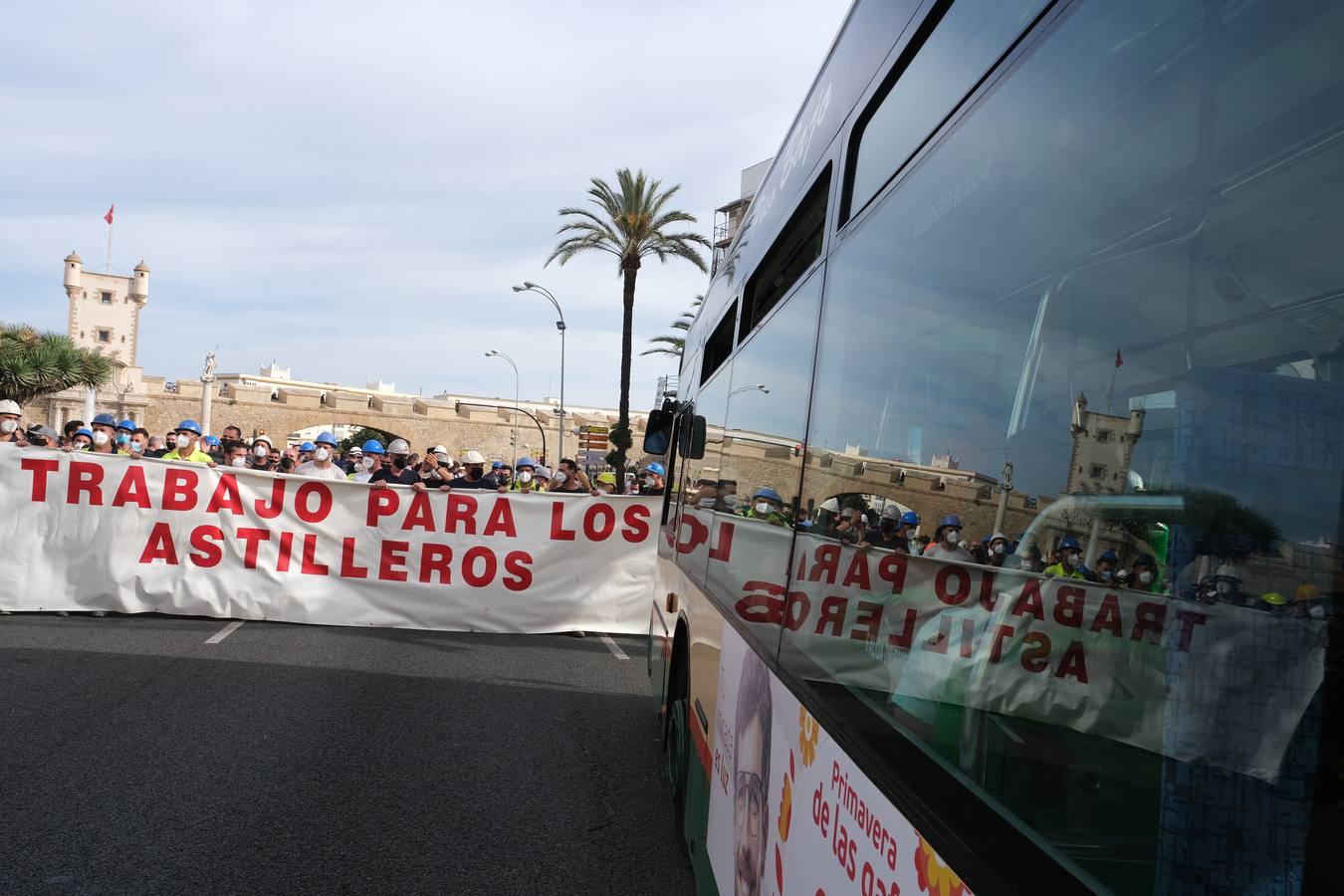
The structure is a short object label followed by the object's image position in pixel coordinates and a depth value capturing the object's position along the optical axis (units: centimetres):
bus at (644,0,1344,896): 104
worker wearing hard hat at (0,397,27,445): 1261
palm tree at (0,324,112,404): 4769
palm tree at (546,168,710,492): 3538
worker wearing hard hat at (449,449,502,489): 1180
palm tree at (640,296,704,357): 4259
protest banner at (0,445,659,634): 1005
